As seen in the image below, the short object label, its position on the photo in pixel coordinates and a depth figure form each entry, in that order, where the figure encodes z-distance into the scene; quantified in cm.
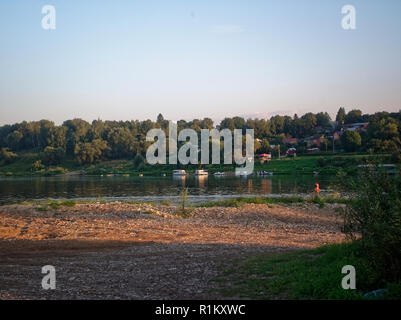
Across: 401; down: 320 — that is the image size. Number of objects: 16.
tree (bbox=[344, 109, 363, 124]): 16012
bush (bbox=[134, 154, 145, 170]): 11188
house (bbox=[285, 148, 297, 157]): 11482
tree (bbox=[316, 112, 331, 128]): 16388
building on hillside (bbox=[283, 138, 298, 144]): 13056
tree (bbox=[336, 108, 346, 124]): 16678
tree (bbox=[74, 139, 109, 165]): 12750
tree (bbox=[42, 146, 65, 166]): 13038
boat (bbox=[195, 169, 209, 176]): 9656
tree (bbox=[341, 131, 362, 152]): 9854
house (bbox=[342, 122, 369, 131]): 13821
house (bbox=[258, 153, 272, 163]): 10686
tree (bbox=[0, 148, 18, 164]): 13825
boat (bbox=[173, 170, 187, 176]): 9858
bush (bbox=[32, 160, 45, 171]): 12479
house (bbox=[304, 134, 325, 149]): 11856
